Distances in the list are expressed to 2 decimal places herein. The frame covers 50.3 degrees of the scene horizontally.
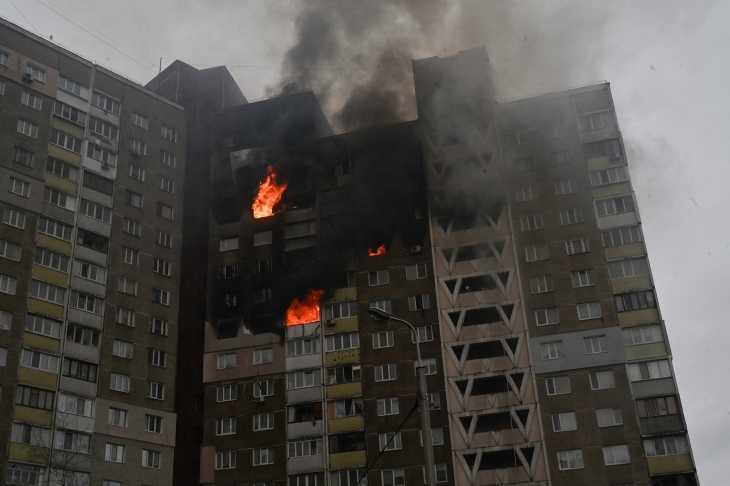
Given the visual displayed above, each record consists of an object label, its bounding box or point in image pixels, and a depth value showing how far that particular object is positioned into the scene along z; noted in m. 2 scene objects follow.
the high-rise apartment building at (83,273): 65.19
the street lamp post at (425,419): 25.20
